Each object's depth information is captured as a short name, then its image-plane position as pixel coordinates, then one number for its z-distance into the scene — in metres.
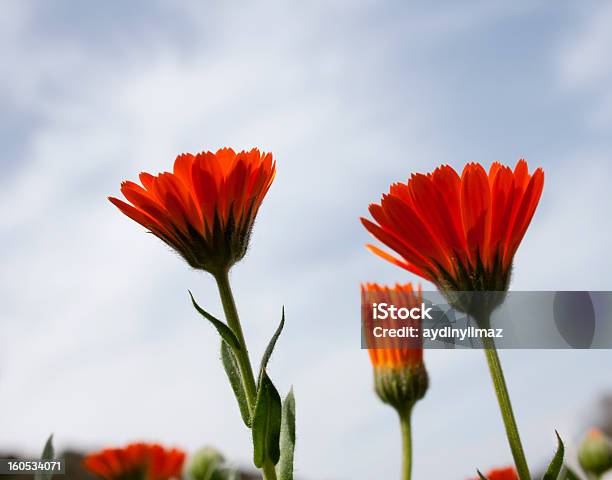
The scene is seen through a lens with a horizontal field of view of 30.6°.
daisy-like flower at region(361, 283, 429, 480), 0.39
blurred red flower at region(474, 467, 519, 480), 0.42
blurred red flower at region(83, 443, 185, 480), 0.55
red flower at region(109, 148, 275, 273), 0.34
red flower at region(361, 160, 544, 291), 0.32
